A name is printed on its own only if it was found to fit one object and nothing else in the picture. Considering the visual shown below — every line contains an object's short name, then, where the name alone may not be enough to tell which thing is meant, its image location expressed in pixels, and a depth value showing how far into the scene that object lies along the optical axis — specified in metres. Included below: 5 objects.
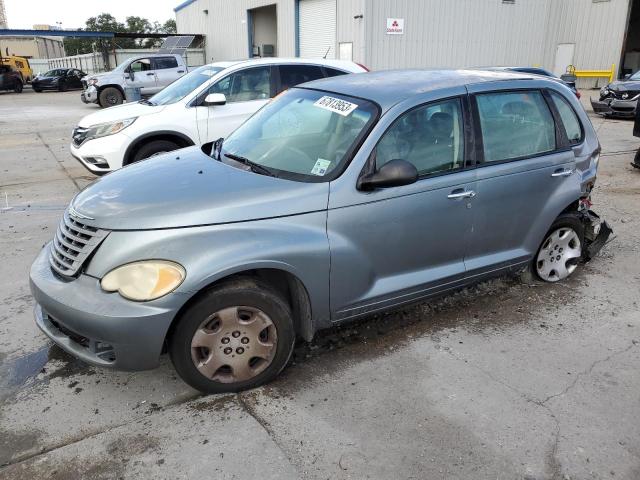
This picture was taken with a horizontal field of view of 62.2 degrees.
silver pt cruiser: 2.75
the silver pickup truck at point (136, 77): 19.14
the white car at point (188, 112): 6.87
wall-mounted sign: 19.44
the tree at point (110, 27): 82.32
